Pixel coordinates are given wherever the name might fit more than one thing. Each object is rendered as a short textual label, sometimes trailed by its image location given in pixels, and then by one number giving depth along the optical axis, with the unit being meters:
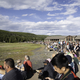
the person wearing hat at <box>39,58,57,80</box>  4.04
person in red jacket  5.13
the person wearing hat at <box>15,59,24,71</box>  4.73
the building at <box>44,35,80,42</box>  54.48
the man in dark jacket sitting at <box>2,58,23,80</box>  2.58
